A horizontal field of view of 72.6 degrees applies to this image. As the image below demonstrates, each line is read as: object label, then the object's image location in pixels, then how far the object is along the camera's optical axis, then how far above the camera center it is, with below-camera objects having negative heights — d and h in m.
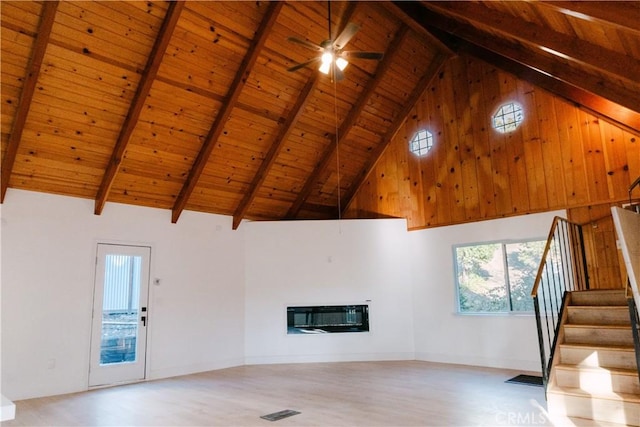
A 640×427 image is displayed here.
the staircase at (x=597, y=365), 3.99 -0.81
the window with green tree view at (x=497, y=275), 6.73 +0.19
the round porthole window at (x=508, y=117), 7.03 +2.72
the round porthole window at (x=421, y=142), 8.10 +2.70
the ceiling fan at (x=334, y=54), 4.50 +2.51
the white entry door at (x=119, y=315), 6.24 -0.26
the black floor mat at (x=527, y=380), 5.60 -1.23
